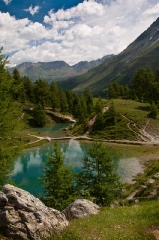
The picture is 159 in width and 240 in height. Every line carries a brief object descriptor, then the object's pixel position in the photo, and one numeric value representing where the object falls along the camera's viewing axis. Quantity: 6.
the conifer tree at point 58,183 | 26.75
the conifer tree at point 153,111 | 85.75
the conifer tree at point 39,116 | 116.81
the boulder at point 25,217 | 11.84
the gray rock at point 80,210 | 18.83
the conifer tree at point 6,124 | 19.09
